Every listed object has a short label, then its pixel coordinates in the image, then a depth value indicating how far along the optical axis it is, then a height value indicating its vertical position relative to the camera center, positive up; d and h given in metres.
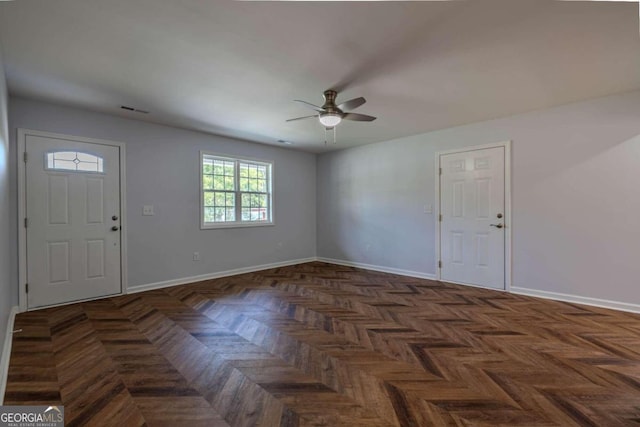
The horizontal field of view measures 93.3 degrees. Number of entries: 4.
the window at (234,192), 5.01 +0.36
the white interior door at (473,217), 4.17 -0.08
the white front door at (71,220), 3.45 -0.10
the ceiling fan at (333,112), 3.00 +1.00
